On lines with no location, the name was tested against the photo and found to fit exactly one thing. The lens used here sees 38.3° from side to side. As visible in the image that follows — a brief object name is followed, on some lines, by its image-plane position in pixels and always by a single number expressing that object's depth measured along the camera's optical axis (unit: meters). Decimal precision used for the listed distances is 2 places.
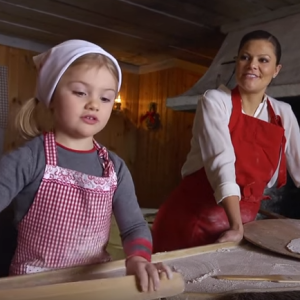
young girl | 0.64
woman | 1.02
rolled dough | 0.80
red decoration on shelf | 3.33
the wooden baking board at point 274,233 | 0.83
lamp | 3.38
